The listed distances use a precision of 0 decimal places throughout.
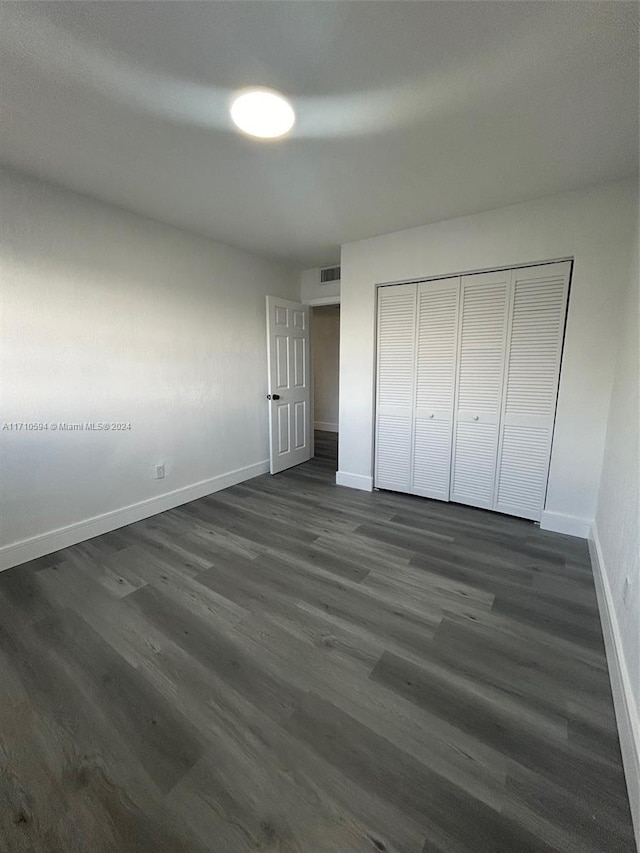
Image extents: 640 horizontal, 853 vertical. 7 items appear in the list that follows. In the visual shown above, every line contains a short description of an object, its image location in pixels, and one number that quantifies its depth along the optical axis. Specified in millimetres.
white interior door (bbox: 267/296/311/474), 3988
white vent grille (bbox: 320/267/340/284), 4248
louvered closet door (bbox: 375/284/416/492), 3301
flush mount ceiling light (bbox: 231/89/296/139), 1582
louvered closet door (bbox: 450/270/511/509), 2883
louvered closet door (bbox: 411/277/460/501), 3094
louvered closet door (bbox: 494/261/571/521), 2656
